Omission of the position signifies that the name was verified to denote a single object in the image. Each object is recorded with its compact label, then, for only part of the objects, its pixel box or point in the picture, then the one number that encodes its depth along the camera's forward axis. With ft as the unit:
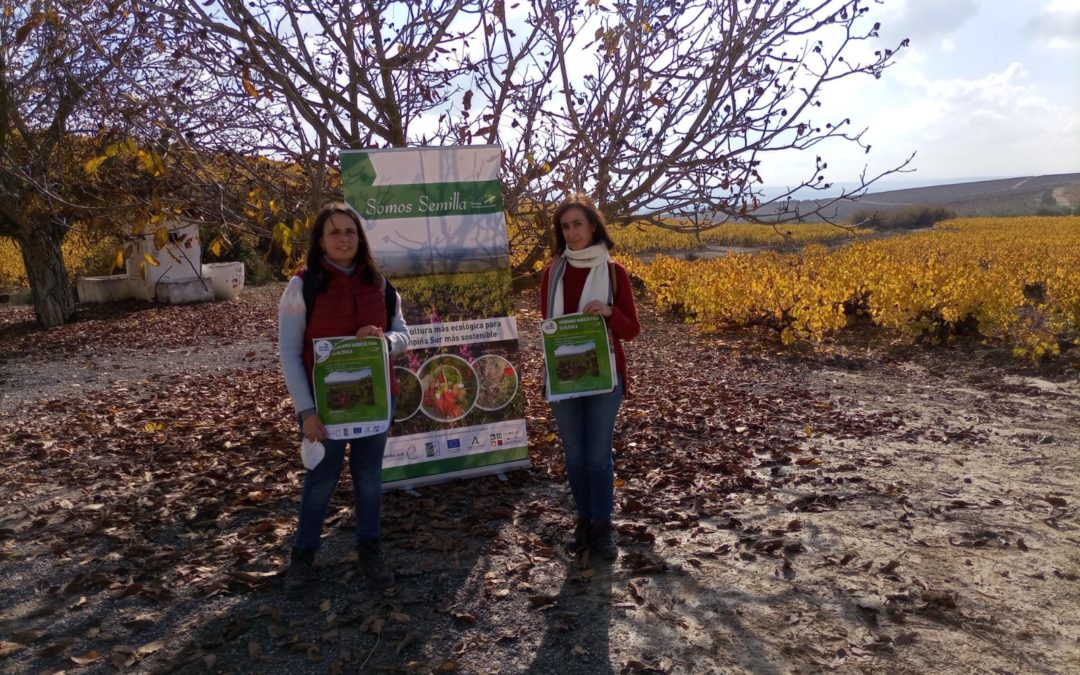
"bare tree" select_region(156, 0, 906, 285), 16.11
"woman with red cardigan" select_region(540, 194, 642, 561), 12.55
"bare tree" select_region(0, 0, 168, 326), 16.56
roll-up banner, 14.93
